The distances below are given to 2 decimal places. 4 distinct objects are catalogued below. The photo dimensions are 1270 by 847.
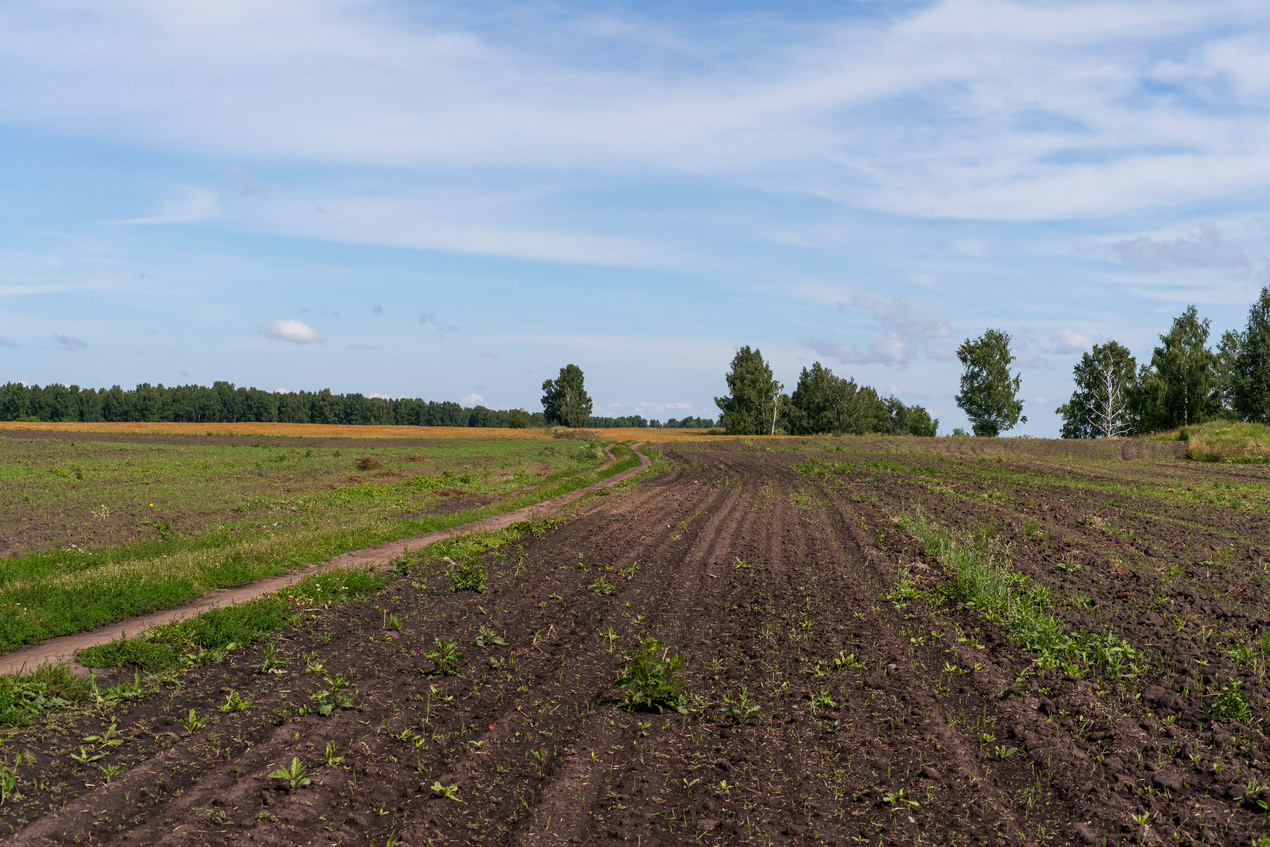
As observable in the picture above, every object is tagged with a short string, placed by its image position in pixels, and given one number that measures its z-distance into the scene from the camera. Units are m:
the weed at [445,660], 8.79
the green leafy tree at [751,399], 123.44
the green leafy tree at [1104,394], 87.94
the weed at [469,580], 13.16
